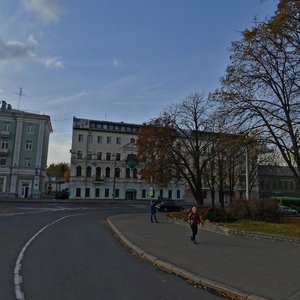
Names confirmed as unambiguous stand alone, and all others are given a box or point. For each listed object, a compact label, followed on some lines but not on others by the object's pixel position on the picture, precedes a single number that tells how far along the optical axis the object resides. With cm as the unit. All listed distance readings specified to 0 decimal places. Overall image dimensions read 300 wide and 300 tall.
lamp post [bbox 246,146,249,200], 3065
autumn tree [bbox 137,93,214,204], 3816
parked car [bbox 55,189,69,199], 7350
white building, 7950
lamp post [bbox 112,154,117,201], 7594
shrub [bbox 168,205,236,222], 2256
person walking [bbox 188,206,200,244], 1544
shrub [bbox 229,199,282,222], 2372
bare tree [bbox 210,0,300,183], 2092
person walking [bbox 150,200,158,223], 2756
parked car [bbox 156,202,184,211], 4953
